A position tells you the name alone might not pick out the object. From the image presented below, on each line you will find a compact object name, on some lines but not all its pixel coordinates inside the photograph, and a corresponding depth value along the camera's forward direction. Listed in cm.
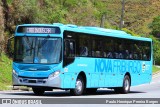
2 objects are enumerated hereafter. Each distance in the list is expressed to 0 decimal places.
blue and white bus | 2252
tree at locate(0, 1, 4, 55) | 3454
